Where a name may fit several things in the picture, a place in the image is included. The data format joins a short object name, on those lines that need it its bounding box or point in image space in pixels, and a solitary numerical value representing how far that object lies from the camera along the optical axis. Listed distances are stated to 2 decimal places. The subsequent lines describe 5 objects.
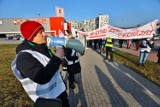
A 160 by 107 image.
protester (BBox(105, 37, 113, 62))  5.15
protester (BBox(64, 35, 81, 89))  2.37
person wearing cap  0.77
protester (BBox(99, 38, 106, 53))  7.83
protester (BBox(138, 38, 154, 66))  4.17
